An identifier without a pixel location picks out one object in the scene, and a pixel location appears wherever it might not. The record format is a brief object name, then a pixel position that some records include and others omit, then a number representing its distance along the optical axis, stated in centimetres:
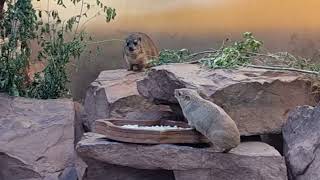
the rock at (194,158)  342
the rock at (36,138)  438
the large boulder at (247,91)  376
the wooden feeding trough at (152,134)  351
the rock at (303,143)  353
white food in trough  358
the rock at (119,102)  430
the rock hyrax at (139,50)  516
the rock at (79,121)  486
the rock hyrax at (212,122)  332
